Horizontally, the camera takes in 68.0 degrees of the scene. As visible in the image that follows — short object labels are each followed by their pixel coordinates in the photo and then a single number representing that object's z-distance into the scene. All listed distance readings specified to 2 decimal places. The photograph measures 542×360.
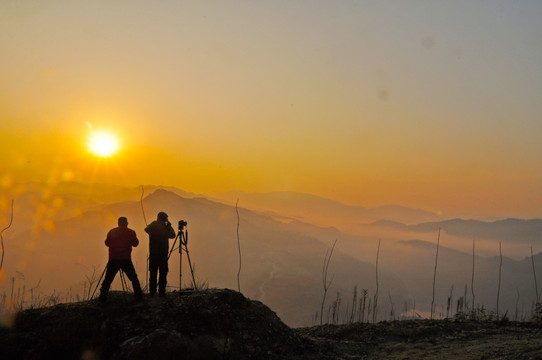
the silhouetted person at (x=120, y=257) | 11.52
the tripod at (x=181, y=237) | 12.98
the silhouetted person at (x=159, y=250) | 12.23
